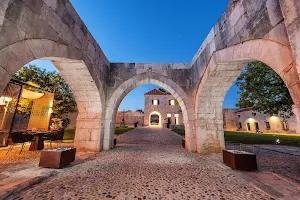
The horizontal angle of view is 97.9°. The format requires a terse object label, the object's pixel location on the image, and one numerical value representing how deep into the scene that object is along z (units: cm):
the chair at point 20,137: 443
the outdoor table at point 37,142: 507
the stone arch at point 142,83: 506
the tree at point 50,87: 830
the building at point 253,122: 1645
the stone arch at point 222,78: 159
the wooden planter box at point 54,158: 294
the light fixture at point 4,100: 566
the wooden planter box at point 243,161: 294
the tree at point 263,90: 502
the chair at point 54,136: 529
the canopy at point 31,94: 611
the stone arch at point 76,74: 168
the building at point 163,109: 2166
